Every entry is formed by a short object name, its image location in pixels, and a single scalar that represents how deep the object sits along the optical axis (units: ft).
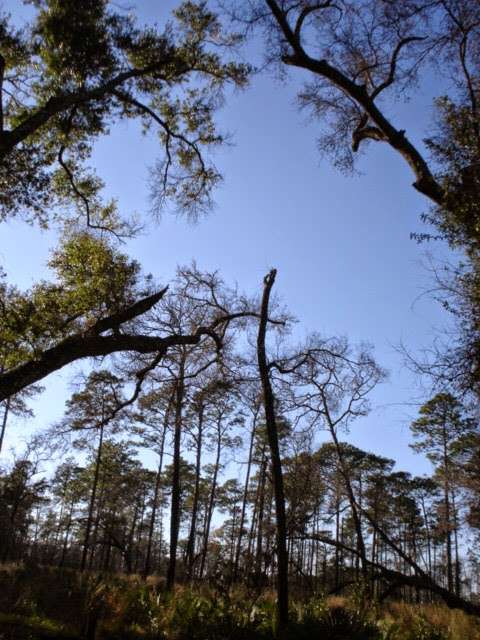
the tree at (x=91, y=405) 39.17
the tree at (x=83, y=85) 26.66
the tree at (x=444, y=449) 72.74
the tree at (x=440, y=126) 17.99
